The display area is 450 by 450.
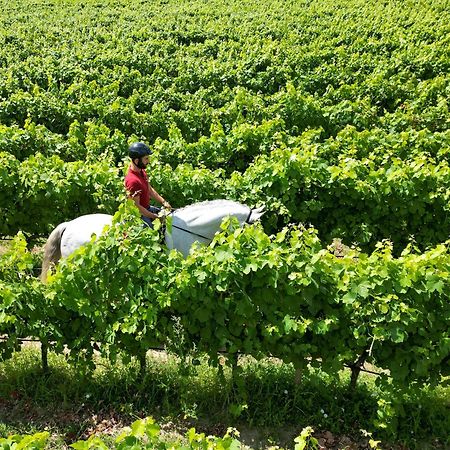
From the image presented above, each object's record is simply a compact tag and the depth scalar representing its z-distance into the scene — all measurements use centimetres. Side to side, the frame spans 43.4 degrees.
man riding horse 804
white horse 787
